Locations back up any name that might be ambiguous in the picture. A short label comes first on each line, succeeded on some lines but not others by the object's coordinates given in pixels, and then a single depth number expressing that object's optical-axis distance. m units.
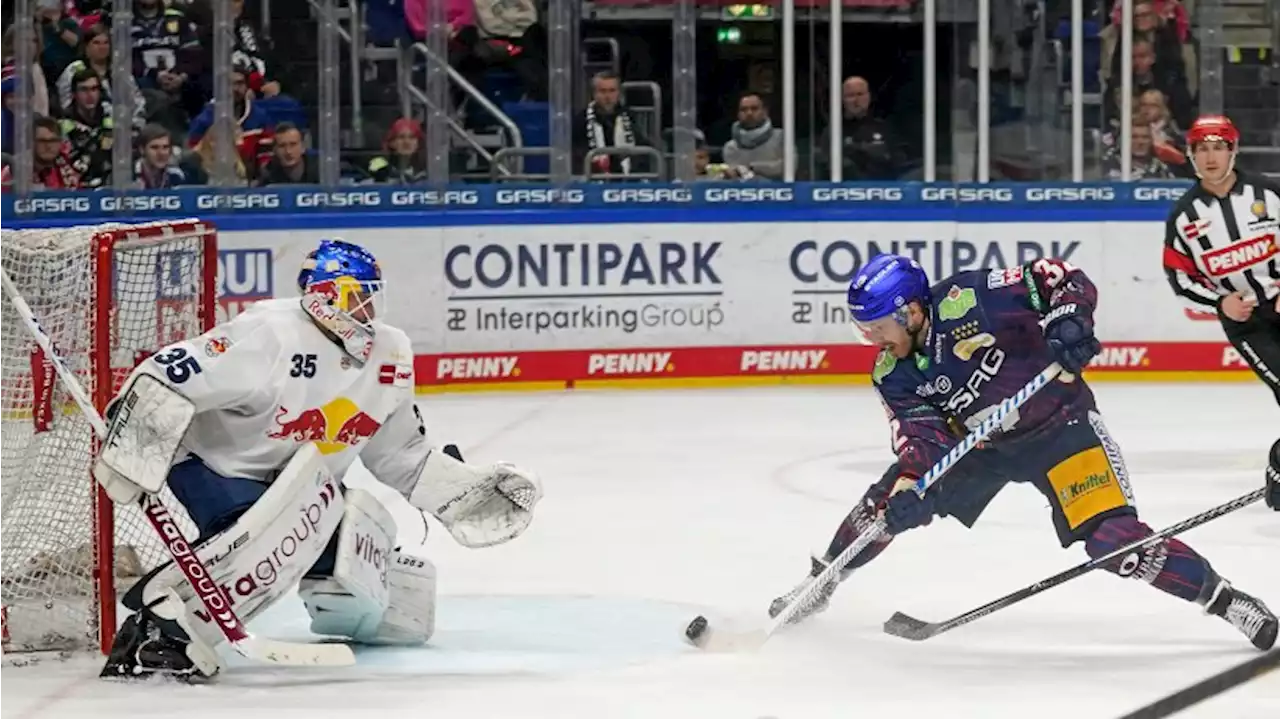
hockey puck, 9.37
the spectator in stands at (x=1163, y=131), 19.47
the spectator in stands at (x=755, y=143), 19.12
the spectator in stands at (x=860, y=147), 19.20
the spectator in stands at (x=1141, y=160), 19.37
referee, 12.30
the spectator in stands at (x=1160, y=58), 19.25
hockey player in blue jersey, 8.82
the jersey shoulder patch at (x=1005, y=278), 9.02
